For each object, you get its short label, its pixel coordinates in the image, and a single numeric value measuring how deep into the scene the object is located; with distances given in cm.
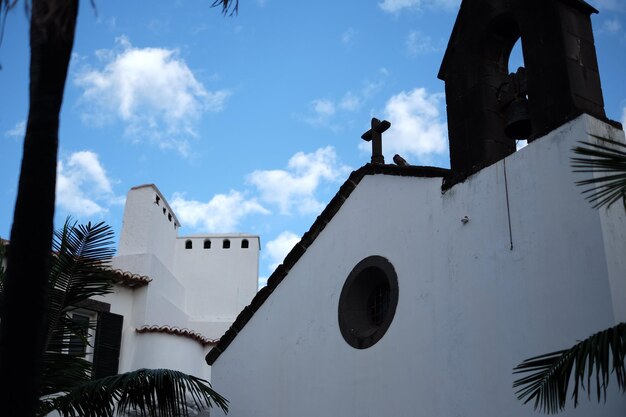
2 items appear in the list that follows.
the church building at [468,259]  734
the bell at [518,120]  859
